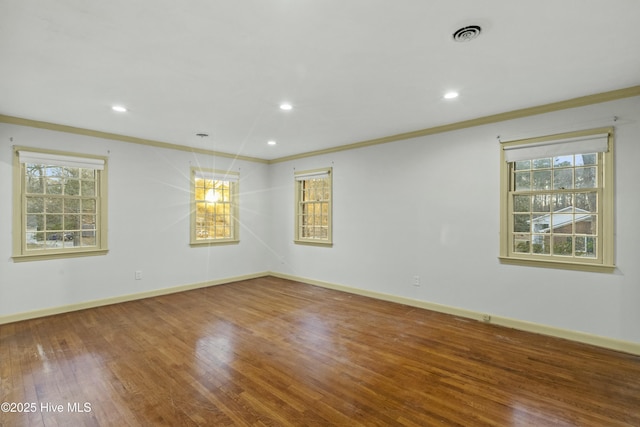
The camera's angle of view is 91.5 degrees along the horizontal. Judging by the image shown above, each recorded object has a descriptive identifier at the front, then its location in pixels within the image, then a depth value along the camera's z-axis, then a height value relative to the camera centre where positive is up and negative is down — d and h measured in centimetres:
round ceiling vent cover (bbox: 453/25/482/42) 208 +124
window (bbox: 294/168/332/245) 586 +13
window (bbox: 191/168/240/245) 576 +11
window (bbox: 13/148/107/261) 400 +10
